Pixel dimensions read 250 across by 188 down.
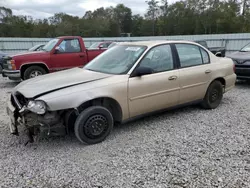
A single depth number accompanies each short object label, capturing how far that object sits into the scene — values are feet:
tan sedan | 10.05
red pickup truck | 24.32
